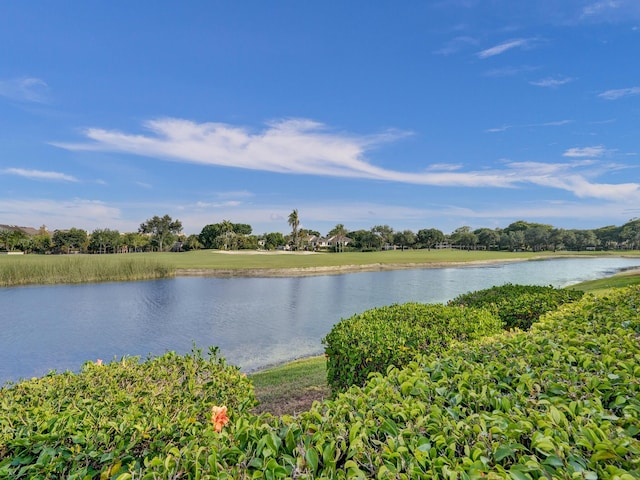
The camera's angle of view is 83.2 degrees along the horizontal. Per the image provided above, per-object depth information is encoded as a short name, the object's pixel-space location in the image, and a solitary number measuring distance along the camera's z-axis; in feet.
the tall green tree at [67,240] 268.00
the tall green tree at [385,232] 367.25
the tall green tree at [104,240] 282.36
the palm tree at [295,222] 327.35
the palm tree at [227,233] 321.28
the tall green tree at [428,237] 381.19
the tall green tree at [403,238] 372.38
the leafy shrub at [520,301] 22.20
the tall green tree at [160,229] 324.39
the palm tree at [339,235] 353.18
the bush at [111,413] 6.39
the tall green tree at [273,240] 356.59
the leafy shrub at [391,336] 14.88
